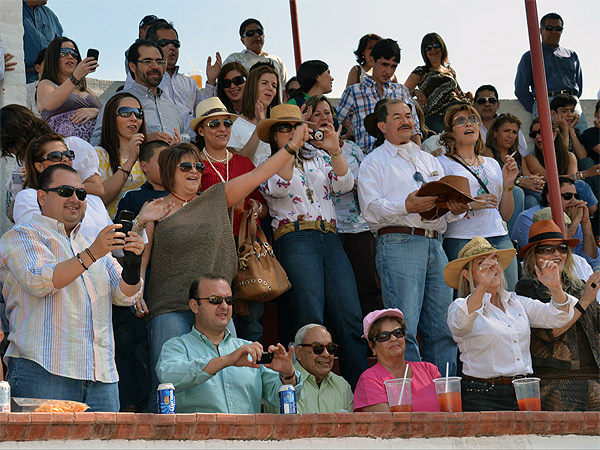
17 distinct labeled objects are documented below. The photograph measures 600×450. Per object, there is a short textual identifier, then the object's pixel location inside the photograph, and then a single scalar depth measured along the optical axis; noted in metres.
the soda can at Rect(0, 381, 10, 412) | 9.20
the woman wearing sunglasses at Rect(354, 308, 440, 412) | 12.68
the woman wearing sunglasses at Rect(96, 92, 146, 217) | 14.72
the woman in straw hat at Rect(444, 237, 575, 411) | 12.52
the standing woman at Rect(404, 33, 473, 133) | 21.36
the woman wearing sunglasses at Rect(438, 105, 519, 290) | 15.43
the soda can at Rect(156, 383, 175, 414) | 10.08
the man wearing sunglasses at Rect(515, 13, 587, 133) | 23.81
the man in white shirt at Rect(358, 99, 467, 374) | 14.00
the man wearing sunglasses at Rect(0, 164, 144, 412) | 10.58
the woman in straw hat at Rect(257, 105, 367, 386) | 13.92
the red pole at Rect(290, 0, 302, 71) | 23.66
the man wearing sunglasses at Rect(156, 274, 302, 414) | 11.09
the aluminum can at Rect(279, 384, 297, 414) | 10.67
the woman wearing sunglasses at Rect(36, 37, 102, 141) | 16.58
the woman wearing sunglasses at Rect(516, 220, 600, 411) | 13.02
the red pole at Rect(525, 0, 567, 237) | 15.87
